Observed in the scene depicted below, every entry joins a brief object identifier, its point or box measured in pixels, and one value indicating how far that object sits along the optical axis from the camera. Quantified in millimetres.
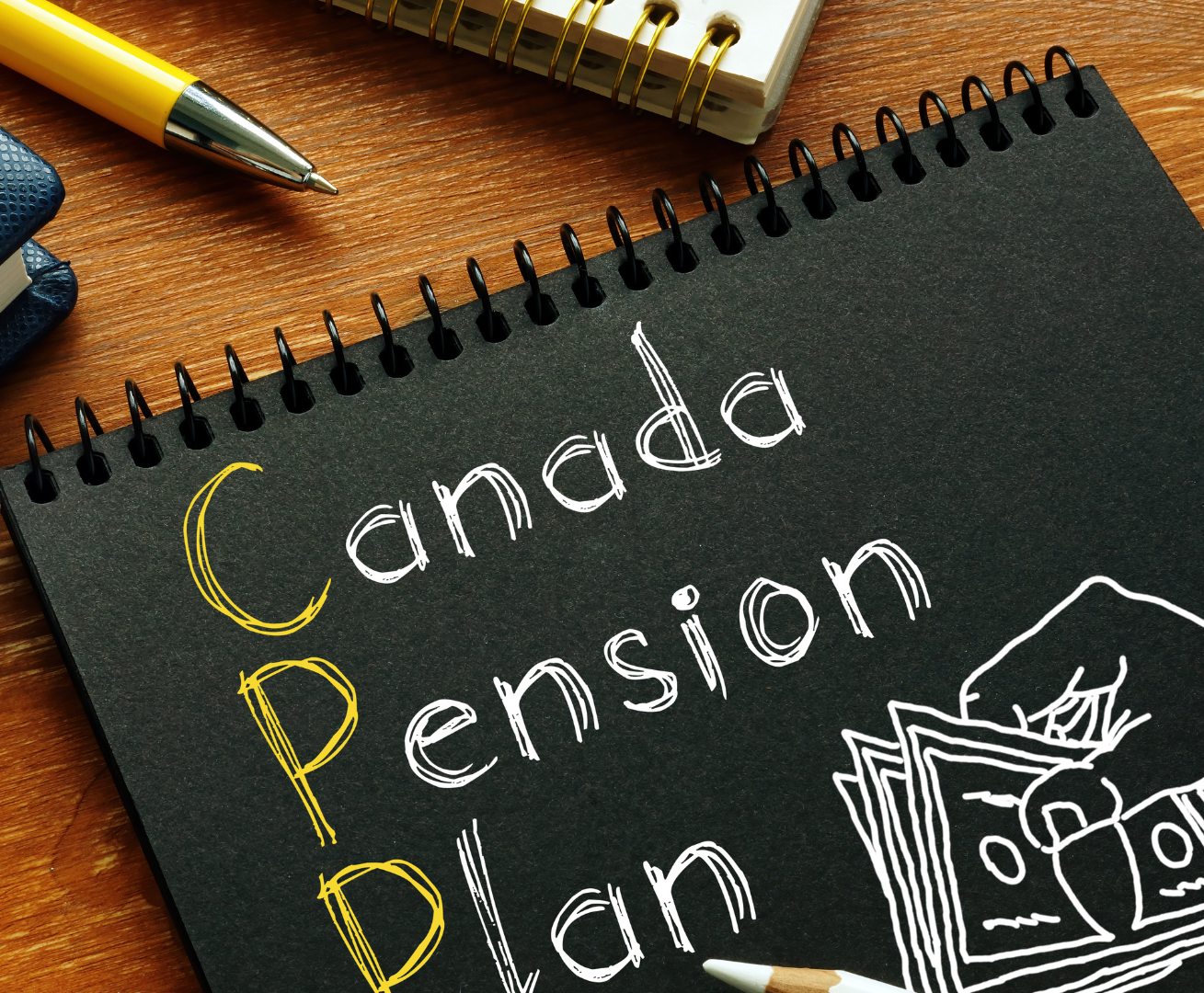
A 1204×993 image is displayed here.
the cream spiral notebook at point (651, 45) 374
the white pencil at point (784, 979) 349
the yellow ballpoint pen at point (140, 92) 376
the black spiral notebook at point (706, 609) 351
